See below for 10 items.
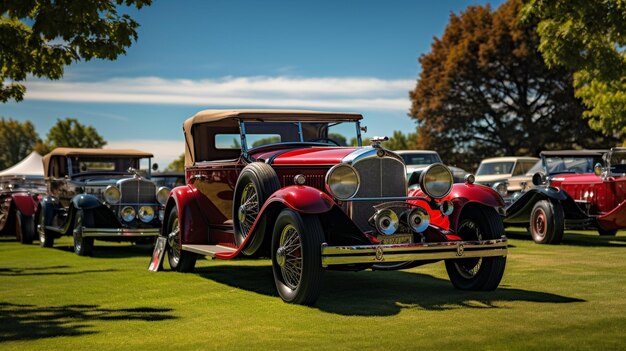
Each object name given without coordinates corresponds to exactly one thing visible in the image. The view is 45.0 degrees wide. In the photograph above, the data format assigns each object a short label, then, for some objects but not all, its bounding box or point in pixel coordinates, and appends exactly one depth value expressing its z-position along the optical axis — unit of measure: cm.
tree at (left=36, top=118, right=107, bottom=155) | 7600
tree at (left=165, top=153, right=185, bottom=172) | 7464
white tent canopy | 3841
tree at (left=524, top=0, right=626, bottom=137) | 1875
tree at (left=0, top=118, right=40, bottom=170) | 9119
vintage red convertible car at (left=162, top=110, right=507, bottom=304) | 695
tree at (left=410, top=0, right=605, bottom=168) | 3912
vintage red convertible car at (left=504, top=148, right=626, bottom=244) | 1380
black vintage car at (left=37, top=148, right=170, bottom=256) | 1295
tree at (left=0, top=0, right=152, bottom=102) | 940
